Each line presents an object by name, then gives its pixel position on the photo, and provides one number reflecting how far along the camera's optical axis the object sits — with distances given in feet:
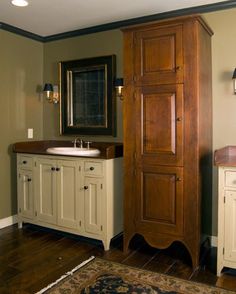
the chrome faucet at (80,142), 11.62
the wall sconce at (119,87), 10.71
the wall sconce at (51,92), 12.43
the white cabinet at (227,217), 7.70
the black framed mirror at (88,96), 11.33
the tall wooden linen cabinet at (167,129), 8.22
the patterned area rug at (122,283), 7.18
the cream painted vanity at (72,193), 9.55
